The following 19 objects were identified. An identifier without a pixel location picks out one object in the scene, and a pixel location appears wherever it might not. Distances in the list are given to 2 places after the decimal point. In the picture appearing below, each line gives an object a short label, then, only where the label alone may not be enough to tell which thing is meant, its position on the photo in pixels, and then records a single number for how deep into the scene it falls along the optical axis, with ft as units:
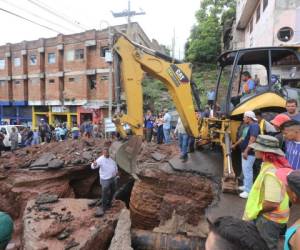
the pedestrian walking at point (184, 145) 27.14
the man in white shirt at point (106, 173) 28.60
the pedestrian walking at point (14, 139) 59.52
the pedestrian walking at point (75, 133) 64.43
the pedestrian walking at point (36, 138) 63.67
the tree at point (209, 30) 95.61
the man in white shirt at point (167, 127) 45.19
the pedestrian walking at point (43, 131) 63.77
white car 62.23
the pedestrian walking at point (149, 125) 49.98
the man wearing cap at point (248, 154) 18.43
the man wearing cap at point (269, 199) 10.32
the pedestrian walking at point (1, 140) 53.20
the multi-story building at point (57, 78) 88.07
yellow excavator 22.00
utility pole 70.14
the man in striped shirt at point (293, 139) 14.57
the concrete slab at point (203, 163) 23.98
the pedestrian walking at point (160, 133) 47.57
